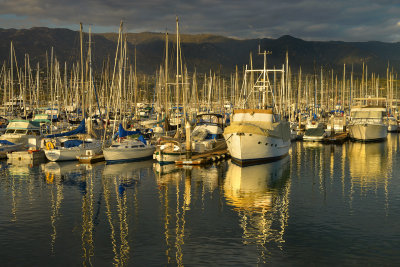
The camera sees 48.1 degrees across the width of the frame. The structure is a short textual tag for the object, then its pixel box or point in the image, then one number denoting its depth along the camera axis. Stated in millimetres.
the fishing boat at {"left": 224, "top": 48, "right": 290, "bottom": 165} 44656
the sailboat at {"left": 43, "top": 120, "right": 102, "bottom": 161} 49688
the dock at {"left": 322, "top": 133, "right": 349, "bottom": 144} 71981
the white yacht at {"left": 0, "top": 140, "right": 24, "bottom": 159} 52369
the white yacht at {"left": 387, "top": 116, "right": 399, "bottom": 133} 92688
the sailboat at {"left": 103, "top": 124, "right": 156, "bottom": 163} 47781
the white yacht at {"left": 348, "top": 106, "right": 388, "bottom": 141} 71969
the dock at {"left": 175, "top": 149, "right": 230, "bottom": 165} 46594
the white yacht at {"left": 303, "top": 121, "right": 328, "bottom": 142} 73438
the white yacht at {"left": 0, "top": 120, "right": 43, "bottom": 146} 57094
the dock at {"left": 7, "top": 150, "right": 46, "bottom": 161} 50688
